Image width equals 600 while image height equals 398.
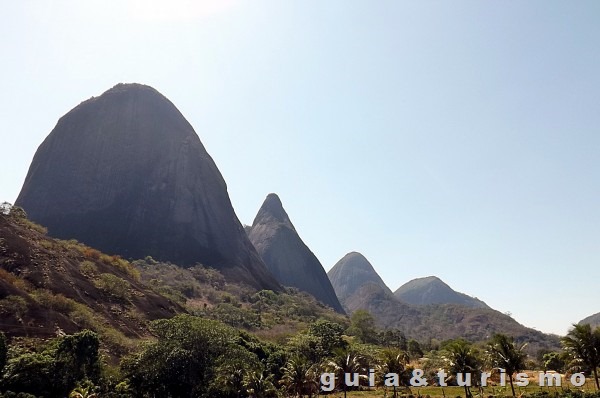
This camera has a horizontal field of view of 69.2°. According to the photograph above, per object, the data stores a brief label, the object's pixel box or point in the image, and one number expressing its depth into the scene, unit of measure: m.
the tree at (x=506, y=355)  48.50
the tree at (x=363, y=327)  108.31
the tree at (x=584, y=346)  47.09
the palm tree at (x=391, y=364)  47.31
